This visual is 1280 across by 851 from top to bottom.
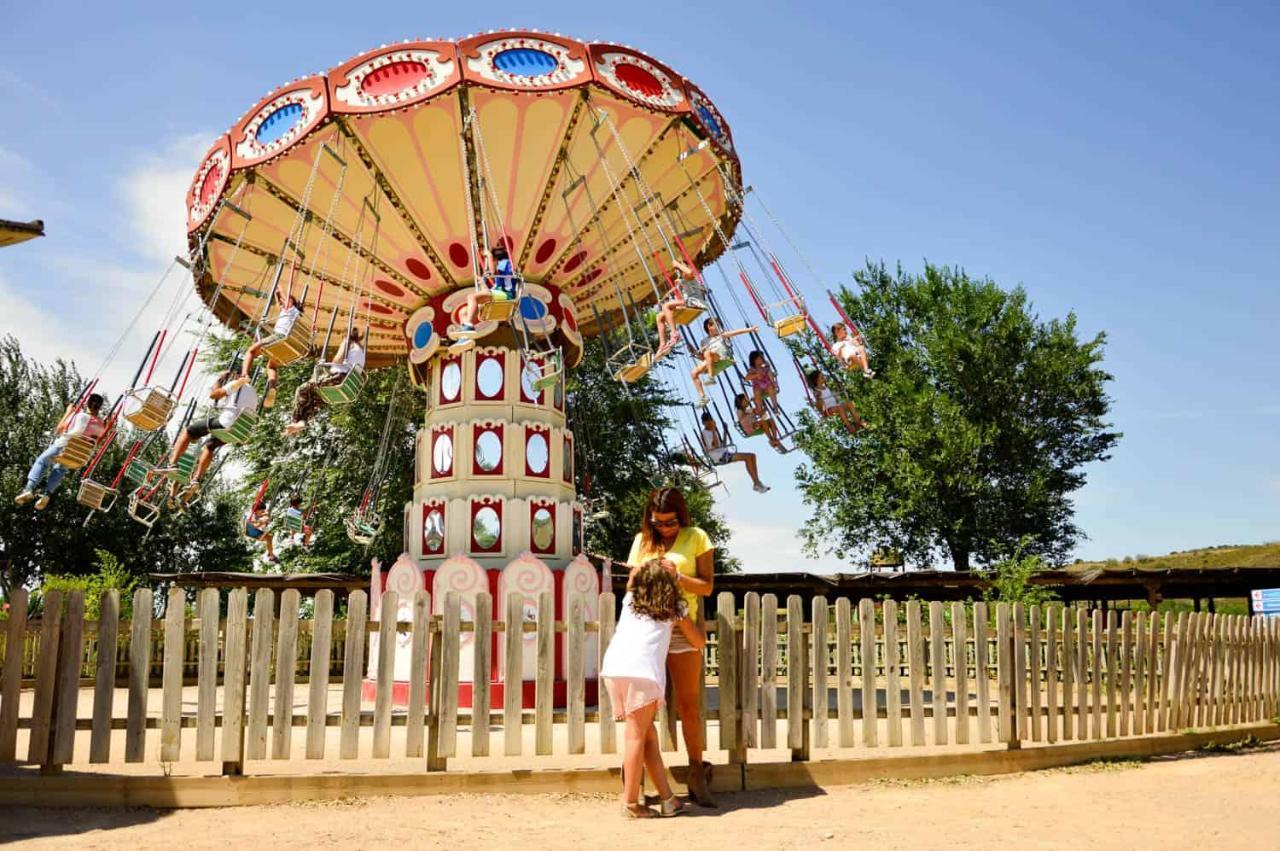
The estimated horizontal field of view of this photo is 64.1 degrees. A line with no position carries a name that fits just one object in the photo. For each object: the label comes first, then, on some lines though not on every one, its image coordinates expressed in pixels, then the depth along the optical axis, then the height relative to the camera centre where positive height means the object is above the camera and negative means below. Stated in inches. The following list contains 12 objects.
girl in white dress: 227.8 -18.1
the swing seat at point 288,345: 439.2 +102.5
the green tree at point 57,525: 1223.5 +72.3
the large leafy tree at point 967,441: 1168.8 +174.0
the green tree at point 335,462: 1048.8 +127.9
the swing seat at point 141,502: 526.2 +42.3
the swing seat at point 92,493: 512.1 +45.1
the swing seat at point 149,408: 451.2 +77.0
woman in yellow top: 243.1 +4.4
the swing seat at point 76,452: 478.6 +60.6
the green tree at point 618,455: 1067.9 +141.8
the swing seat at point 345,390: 466.9 +88.6
